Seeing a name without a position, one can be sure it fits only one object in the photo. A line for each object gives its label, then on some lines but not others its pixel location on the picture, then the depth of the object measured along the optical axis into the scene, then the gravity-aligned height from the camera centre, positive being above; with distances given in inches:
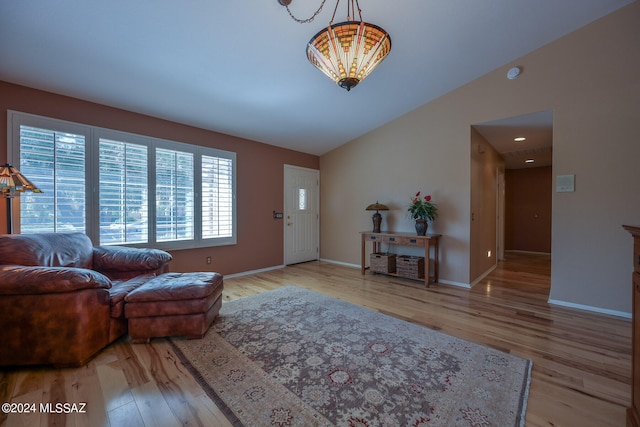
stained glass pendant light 61.6 +41.4
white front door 208.1 -2.3
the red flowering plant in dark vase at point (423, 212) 154.7 +0.0
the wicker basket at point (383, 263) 170.2 -34.5
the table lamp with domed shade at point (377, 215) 174.1 -2.3
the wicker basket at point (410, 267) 157.5 -34.6
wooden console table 149.9 -18.1
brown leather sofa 69.1 -28.5
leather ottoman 85.4 -33.7
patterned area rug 56.5 -44.6
